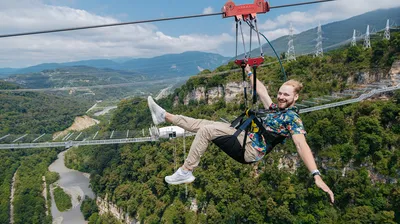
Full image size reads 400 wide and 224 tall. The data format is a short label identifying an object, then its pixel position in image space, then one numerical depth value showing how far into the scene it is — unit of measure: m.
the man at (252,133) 2.17
